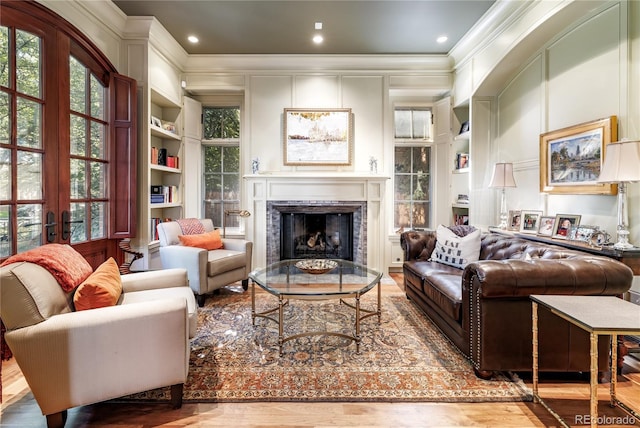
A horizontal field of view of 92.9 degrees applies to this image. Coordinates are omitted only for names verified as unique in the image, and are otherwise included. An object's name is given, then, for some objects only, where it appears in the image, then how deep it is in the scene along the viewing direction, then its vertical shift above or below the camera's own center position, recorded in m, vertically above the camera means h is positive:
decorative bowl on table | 2.80 -0.56
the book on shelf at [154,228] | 3.94 -0.27
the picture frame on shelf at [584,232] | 2.47 -0.21
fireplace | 4.45 -0.35
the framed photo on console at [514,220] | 3.44 -0.15
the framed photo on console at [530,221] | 3.20 -0.15
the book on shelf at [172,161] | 4.32 +0.66
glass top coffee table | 2.27 -0.64
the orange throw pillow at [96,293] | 1.64 -0.47
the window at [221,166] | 4.94 +0.67
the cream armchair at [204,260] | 3.19 -0.58
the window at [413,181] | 4.93 +0.42
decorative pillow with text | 2.95 -0.42
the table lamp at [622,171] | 2.09 +0.25
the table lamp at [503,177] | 3.40 +0.34
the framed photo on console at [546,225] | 2.95 -0.18
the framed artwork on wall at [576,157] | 2.52 +0.46
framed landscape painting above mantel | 4.53 +1.06
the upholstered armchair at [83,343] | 1.44 -0.68
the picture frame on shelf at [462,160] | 4.44 +0.69
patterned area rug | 1.82 -1.10
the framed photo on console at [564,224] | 2.72 -0.16
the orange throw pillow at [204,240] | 3.50 -0.39
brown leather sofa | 1.79 -0.64
